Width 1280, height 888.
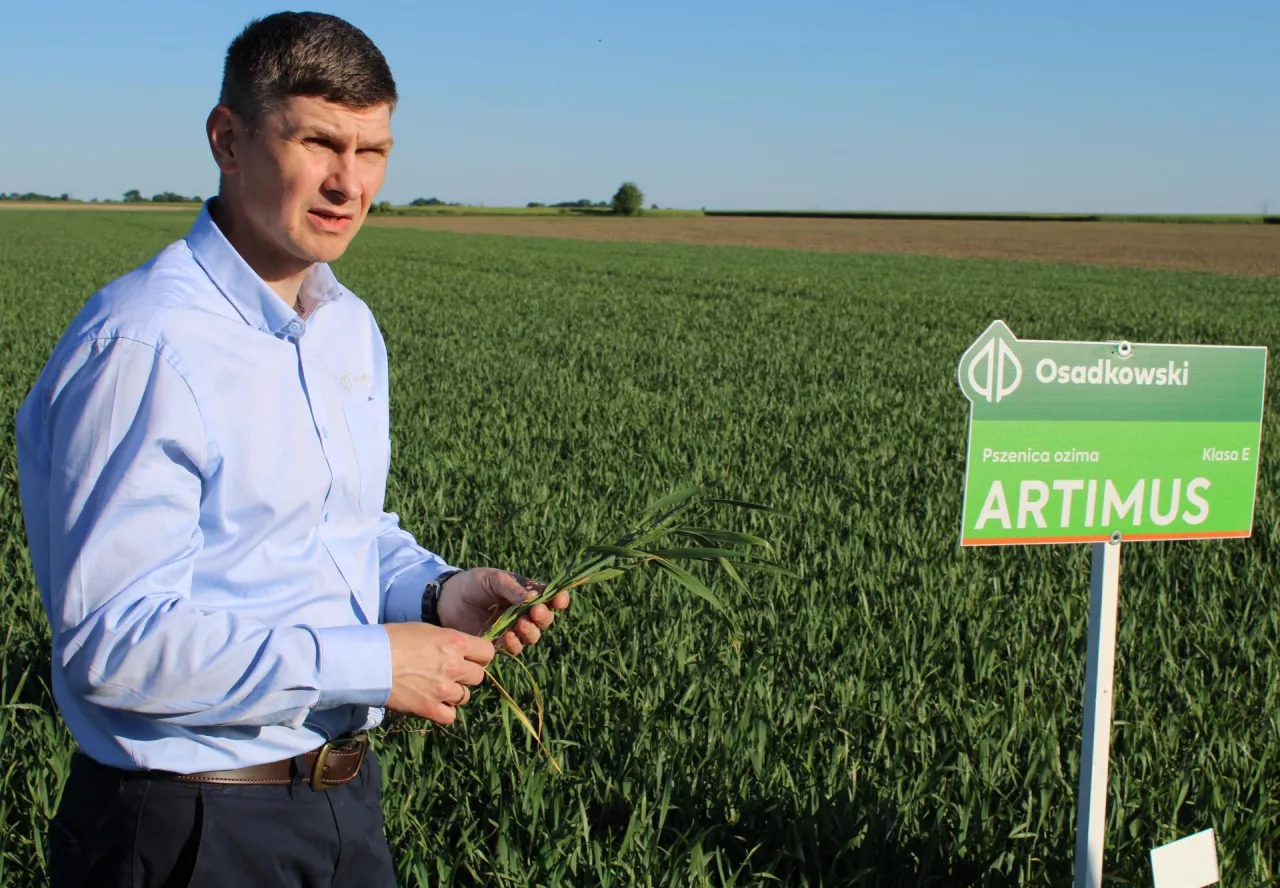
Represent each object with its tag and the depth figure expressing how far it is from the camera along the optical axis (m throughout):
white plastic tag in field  2.11
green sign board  2.10
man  1.32
